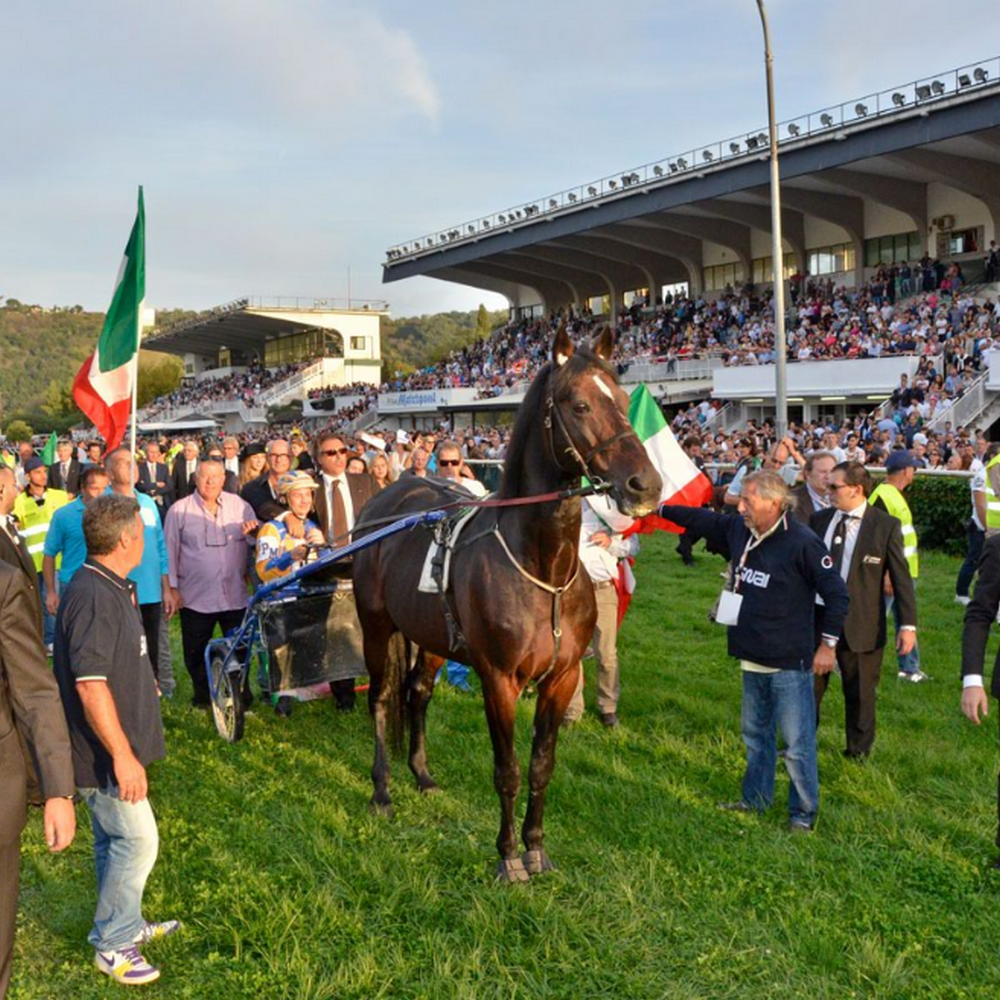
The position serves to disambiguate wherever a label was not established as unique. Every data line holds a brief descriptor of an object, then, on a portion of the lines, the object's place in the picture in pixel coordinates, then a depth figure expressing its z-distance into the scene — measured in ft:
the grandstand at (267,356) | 200.75
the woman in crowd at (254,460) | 31.73
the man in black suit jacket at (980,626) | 13.74
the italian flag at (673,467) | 23.41
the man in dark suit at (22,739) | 8.64
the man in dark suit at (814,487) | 23.62
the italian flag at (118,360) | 28.94
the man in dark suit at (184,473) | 43.04
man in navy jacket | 15.65
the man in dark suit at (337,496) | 23.04
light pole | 52.75
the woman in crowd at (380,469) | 29.86
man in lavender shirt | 22.38
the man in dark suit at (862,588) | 18.60
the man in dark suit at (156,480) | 41.57
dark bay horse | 13.20
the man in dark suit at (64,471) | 46.41
